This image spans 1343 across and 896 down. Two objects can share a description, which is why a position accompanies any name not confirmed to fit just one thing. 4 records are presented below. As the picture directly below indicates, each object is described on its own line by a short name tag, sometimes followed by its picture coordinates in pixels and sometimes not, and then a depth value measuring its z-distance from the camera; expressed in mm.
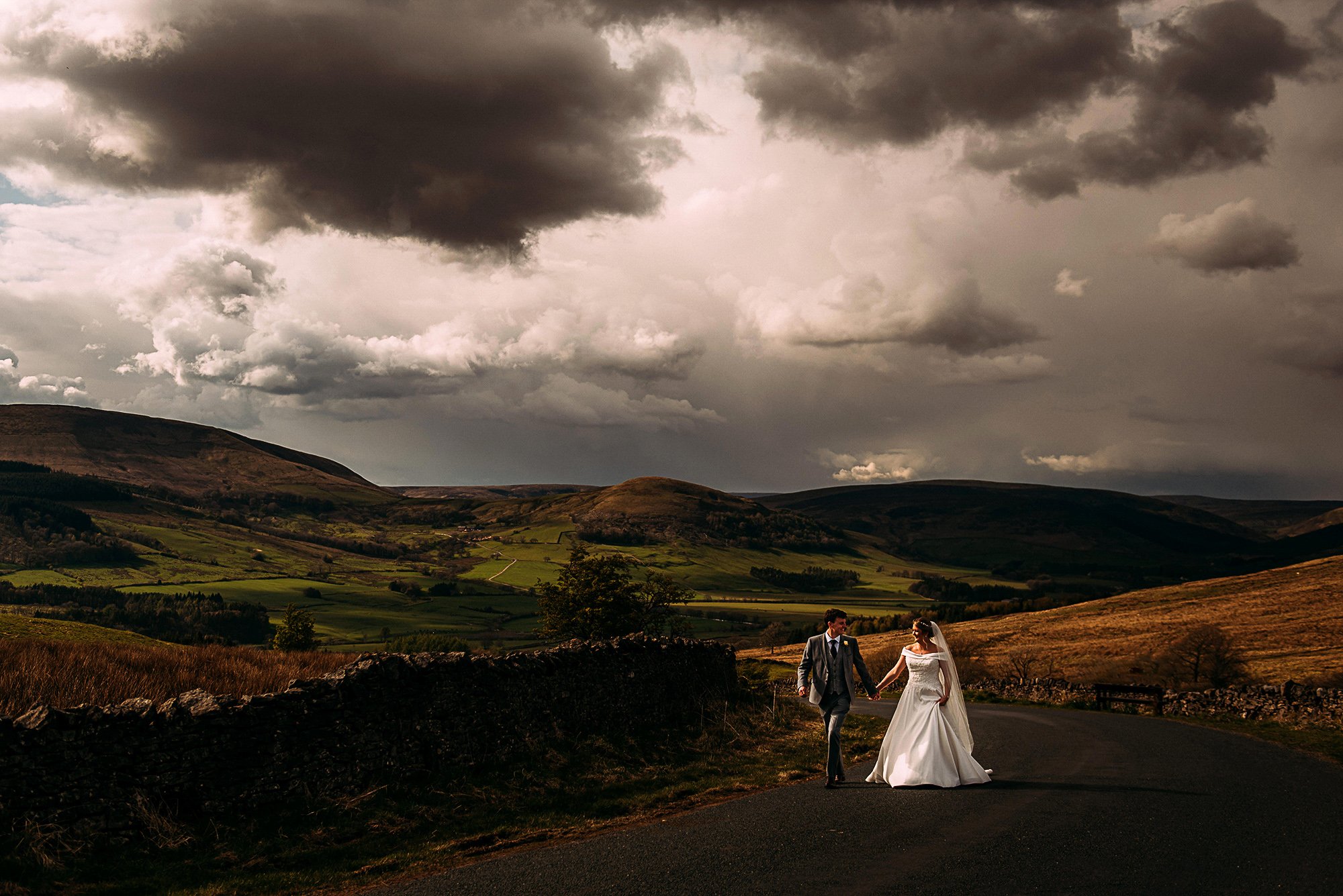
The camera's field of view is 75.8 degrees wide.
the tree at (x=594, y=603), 57719
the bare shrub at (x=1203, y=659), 47375
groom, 14109
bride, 13547
